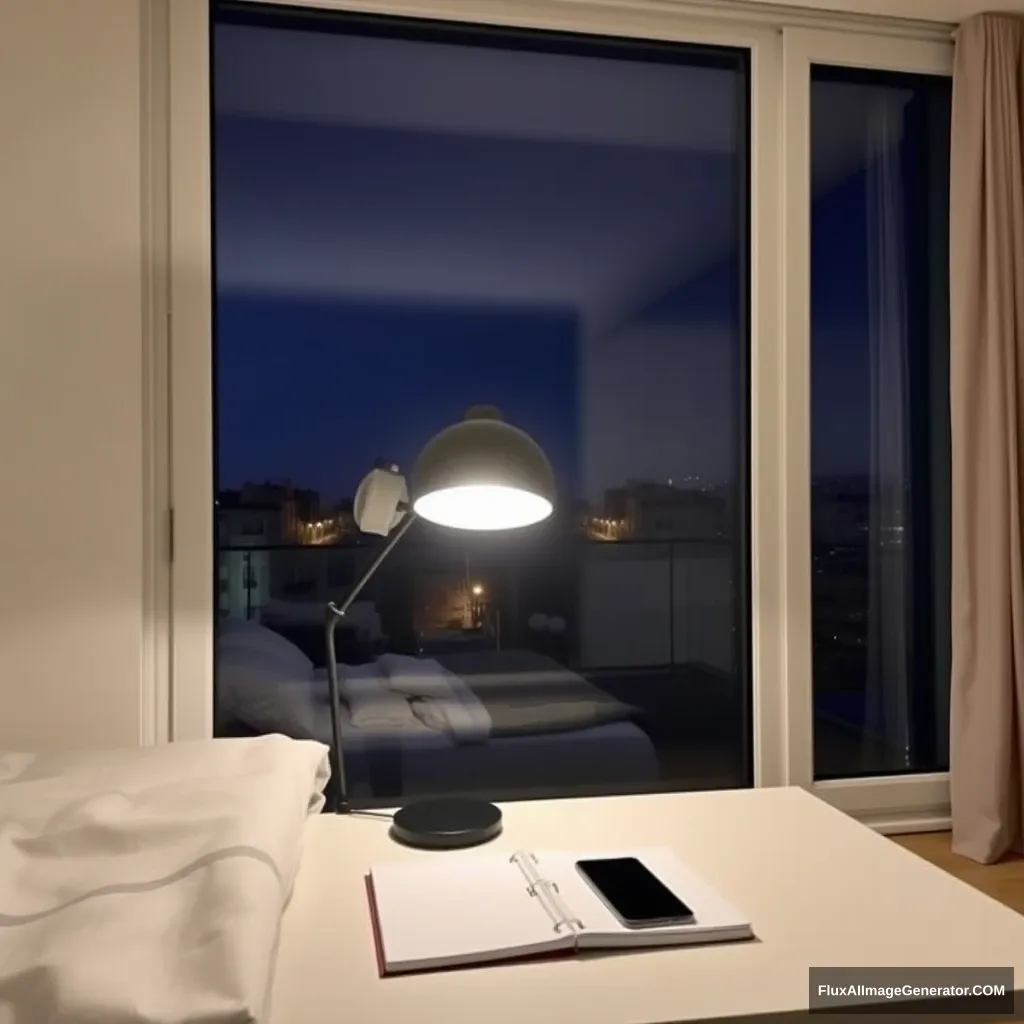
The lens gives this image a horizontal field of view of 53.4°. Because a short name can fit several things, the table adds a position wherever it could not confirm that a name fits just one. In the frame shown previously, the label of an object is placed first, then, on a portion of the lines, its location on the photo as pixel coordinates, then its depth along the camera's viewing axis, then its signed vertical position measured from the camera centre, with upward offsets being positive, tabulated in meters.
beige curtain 2.23 +0.18
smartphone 1.17 -0.46
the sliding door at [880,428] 2.39 +0.21
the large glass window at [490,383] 2.16 +0.30
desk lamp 1.43 +0.03
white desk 1.02 -0.48
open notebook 1.12 -0.47
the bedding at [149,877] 0.90 -0.39
